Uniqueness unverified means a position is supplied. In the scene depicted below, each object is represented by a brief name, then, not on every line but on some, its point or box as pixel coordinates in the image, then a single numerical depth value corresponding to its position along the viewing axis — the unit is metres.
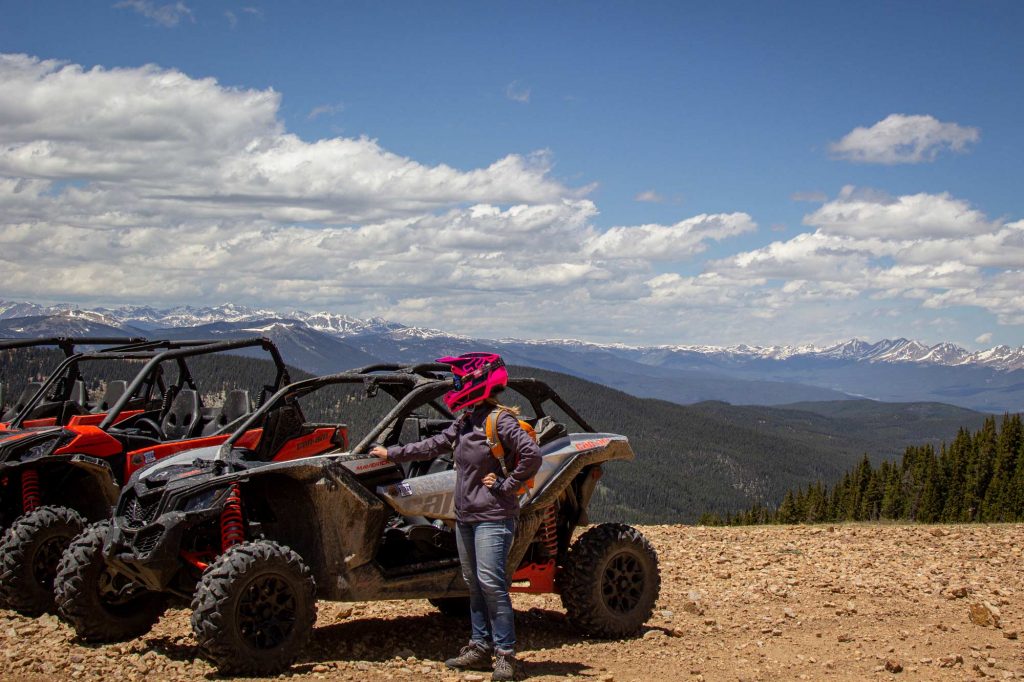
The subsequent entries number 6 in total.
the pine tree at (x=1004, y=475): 77.81
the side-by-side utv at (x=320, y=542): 7.21
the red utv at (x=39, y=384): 13.48
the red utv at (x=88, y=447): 9.12
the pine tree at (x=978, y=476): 84.50
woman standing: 7.54
